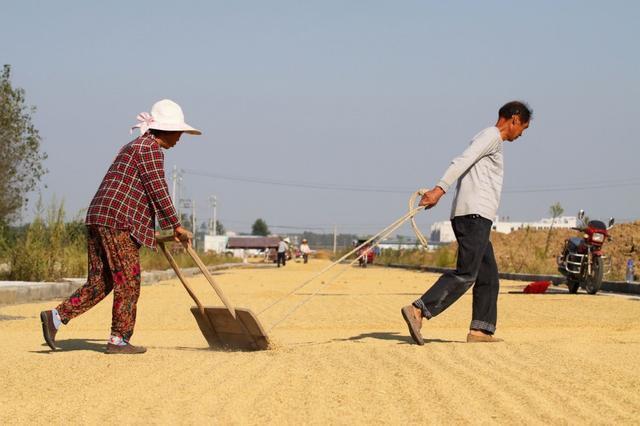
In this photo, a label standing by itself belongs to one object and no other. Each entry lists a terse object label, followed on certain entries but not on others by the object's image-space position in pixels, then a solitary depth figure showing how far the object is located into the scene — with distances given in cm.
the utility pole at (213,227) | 12792
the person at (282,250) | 4634
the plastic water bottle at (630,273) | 1702
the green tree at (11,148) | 3064
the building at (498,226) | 14510
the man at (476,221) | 674
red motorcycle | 1519
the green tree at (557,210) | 3703
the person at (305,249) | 5379
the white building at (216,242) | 12700
